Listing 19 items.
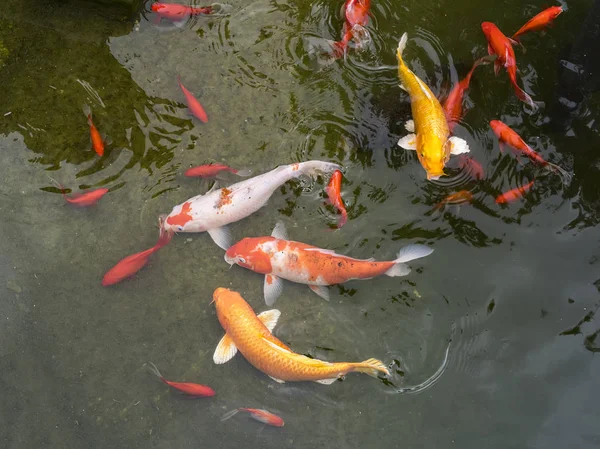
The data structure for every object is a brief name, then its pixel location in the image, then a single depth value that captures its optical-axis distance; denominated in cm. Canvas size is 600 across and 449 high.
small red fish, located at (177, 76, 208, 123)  451
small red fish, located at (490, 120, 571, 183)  425
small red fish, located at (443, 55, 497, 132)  438
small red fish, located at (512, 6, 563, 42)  451
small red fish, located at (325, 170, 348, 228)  420
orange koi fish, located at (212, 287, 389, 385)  374
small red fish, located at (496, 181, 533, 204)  426
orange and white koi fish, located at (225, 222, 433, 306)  400
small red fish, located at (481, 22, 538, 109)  436
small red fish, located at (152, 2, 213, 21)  472
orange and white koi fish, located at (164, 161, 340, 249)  416
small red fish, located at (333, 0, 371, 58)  456
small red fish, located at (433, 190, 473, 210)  427
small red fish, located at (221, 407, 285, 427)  384
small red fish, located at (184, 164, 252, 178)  430
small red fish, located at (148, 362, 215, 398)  386
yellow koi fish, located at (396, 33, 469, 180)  404
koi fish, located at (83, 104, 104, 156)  438
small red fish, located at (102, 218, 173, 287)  409
